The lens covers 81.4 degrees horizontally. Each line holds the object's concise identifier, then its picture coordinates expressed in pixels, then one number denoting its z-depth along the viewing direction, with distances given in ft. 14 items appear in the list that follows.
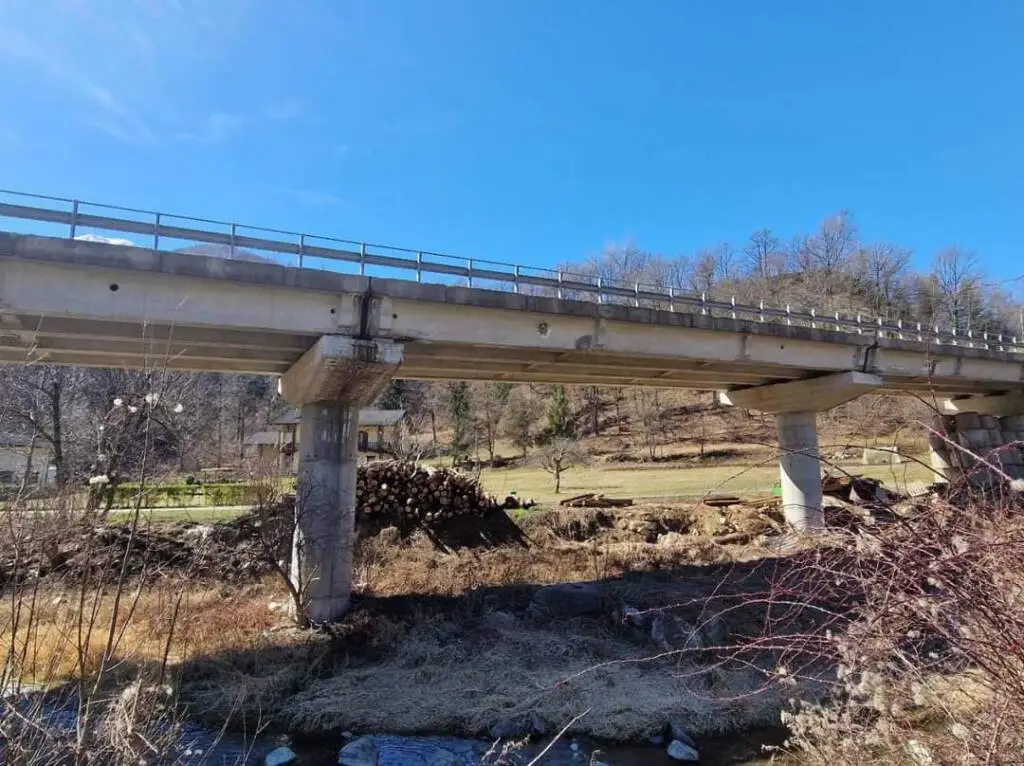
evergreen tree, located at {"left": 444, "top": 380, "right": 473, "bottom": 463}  165.99
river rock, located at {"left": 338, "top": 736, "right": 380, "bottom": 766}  25.32
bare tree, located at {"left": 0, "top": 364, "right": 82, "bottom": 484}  73.36
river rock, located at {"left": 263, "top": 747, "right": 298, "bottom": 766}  25.11
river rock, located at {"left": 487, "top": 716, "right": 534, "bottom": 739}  27.94
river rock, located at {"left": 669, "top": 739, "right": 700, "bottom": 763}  25.57
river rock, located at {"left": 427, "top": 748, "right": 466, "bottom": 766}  25.21
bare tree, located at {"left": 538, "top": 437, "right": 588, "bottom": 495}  106.32
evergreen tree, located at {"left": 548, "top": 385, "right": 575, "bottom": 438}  173.37
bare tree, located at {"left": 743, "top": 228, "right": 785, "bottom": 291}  227.61
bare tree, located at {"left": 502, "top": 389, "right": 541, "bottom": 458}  177.17
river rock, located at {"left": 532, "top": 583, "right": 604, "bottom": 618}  42.47
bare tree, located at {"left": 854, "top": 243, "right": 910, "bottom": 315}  181.78
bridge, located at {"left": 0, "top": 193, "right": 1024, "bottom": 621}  34.30
